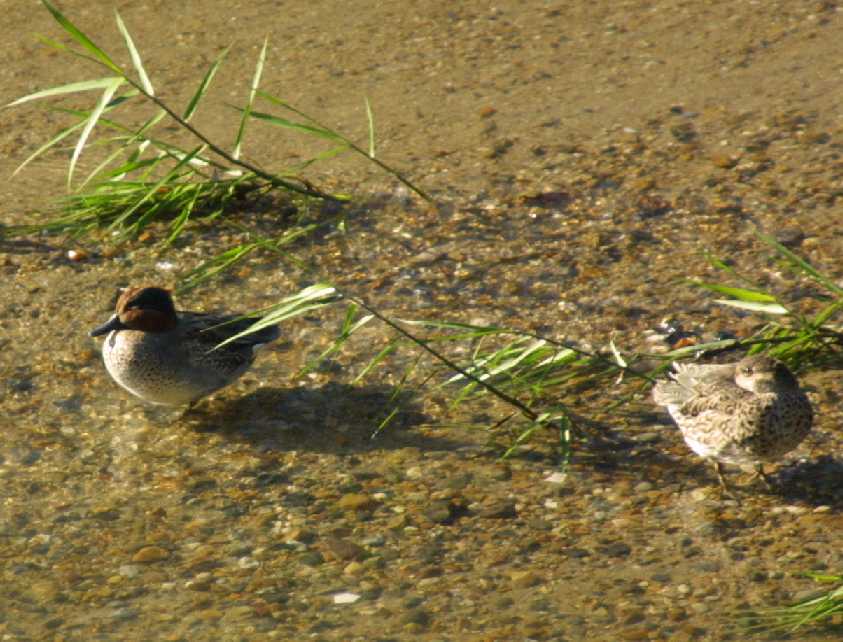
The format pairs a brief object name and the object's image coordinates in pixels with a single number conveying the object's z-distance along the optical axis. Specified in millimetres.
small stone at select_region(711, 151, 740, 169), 14360
